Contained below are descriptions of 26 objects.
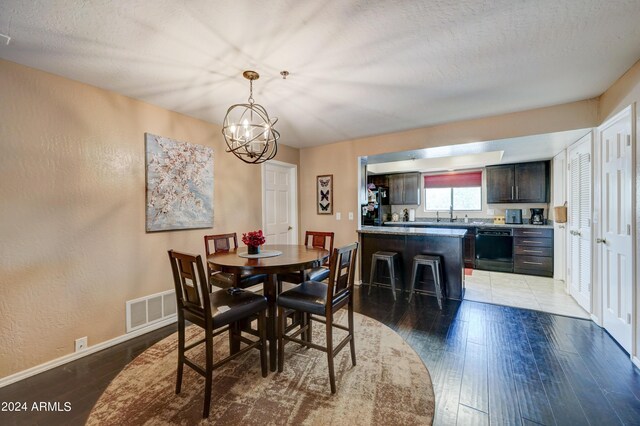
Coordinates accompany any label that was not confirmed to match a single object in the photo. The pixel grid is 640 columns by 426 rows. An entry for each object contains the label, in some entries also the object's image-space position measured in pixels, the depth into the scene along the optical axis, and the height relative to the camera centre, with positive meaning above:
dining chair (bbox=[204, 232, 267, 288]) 2.42 -0.61
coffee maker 5.23 -0.10
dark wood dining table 1.89 -0.38
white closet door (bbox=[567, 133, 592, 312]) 3.21 -0.12
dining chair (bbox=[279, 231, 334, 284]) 2.55 -0.62
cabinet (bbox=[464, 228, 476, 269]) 5.53 -0.75
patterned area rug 1.64 -1.24
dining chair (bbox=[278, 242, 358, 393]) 1.90 -0.66
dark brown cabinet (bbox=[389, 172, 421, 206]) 6.65 +0.59
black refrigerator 6.41 +0.10
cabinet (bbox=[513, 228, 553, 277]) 4.84 -0.73
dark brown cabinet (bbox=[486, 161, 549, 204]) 5.20 +0.58
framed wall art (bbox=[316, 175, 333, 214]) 4.73 +0.33
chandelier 2.20 +0.70
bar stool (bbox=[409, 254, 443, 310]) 3.52 -0.76
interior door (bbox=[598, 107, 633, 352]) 2.32 -0.15
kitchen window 6.21 +0.50
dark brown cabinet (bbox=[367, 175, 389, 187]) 7.07 +0.87
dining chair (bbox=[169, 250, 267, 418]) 1.68 -0.67
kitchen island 3.76 -0.57
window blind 6.18 +0.76
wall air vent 2.74 -1.03
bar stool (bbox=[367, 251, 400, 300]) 3.86 -0.72
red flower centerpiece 2.40 -0.25
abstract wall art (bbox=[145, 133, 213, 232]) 2.89 +0.33
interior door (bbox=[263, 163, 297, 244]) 4.48 +0.16
